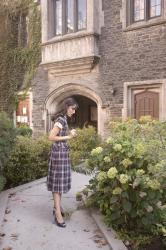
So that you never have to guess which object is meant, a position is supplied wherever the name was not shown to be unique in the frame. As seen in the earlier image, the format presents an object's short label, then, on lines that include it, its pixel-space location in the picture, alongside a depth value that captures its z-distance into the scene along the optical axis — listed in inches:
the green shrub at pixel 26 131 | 520.8
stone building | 434.6
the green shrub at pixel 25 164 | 303.7
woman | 197.6
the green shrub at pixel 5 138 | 235.9
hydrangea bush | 175.9
